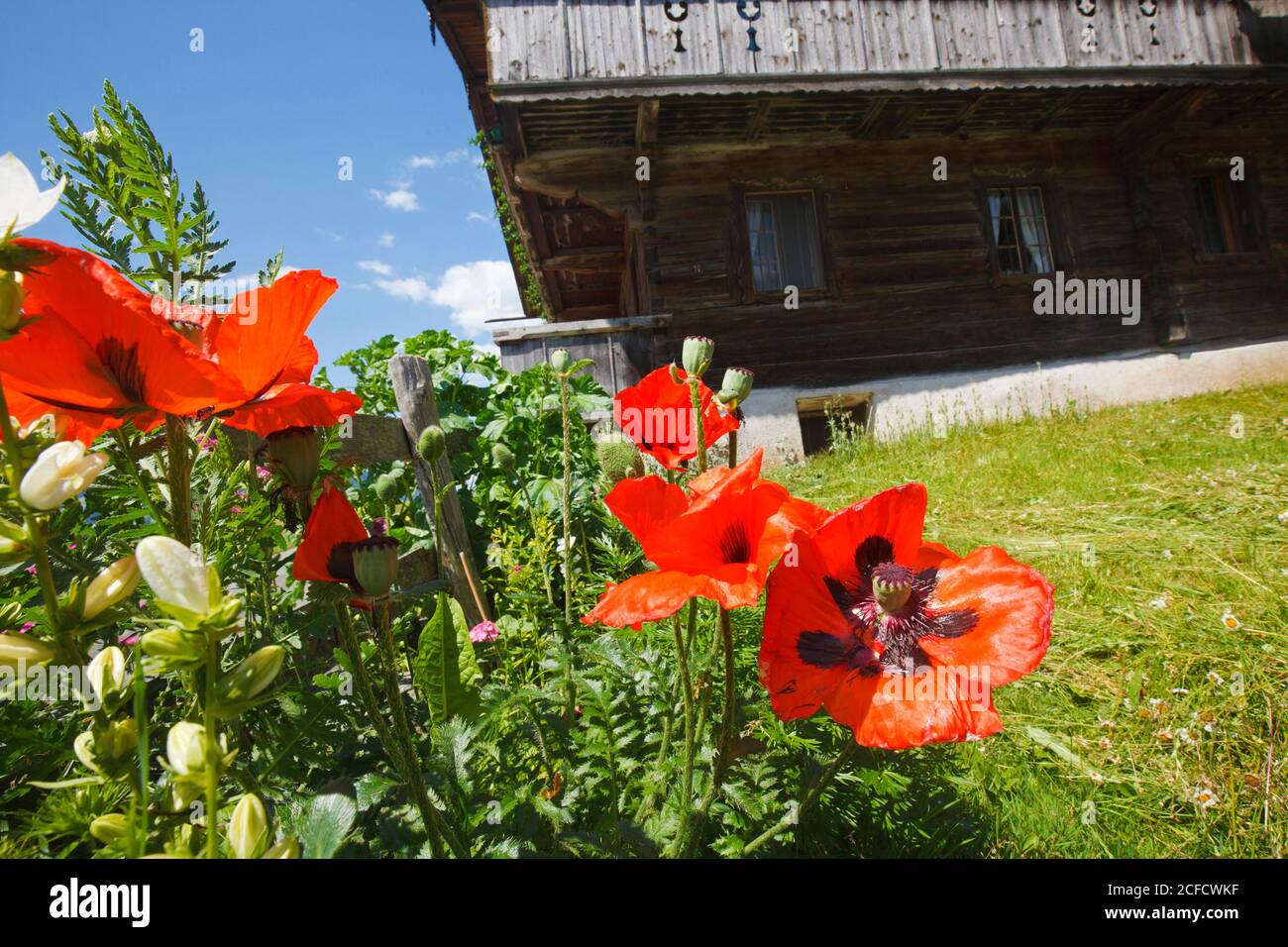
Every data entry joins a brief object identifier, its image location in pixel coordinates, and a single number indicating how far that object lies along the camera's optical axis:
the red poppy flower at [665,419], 1.04
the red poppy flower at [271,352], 0.59
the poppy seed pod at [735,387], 0.97
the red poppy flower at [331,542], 0.64
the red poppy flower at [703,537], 0.61
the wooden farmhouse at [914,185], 7.04
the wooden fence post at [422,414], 2.84
